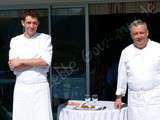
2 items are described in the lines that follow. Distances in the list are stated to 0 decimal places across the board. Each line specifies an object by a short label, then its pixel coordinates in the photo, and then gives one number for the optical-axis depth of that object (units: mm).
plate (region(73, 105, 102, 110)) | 6094
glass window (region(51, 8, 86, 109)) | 8867
